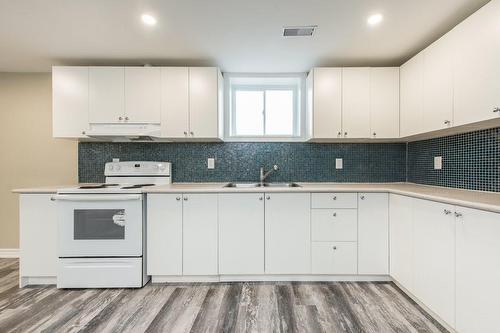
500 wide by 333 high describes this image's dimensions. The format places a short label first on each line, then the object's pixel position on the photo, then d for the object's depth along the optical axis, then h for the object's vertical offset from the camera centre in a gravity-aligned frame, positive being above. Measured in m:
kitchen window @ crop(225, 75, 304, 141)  3.05 +0.73
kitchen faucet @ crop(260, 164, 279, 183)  2.84 -0.08
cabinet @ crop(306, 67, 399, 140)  2.56 +0.65
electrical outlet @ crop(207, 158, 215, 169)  2.93 +0.04
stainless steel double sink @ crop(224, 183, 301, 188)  2.76 -0.21
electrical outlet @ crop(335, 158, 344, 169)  2.92 +0.04
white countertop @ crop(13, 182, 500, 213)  1.51 -0.21
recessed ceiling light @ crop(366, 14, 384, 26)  1.87 +1.13
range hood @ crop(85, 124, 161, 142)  2.48 +0.36
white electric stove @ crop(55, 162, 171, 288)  2.22 -0.64
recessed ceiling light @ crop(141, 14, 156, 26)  1.87 +1.13
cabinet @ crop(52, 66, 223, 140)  2.55 +0.69
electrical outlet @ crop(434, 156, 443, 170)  2.41 +0.04
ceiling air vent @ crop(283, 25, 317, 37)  2.00 +1.11
